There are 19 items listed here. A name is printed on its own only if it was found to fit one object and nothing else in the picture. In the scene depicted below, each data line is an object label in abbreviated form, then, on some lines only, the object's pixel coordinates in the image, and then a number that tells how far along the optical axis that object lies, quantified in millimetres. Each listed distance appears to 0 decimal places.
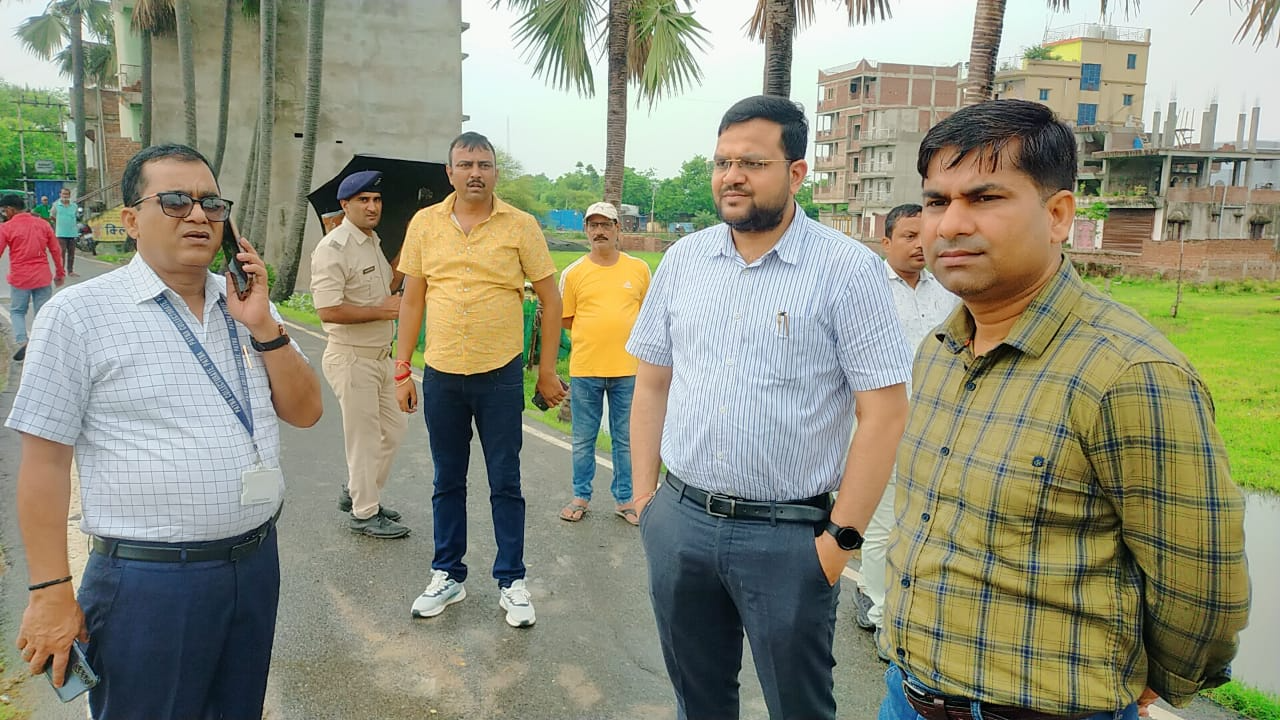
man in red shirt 10344
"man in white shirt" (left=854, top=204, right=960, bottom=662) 4023
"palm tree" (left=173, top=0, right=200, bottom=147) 20609
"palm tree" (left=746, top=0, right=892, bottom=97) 7578
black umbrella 7228
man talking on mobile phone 2186
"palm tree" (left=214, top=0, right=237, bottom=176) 21031
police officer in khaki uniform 5031
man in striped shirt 2463
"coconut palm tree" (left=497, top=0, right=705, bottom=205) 11891
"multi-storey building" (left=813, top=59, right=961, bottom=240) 66062
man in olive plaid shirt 1511
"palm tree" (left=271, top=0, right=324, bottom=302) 17031
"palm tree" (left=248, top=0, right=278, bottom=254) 18547
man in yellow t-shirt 5719
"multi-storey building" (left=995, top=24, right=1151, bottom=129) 68438
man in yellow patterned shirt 4125
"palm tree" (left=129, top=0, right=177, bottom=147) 21250
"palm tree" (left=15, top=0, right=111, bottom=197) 32625
